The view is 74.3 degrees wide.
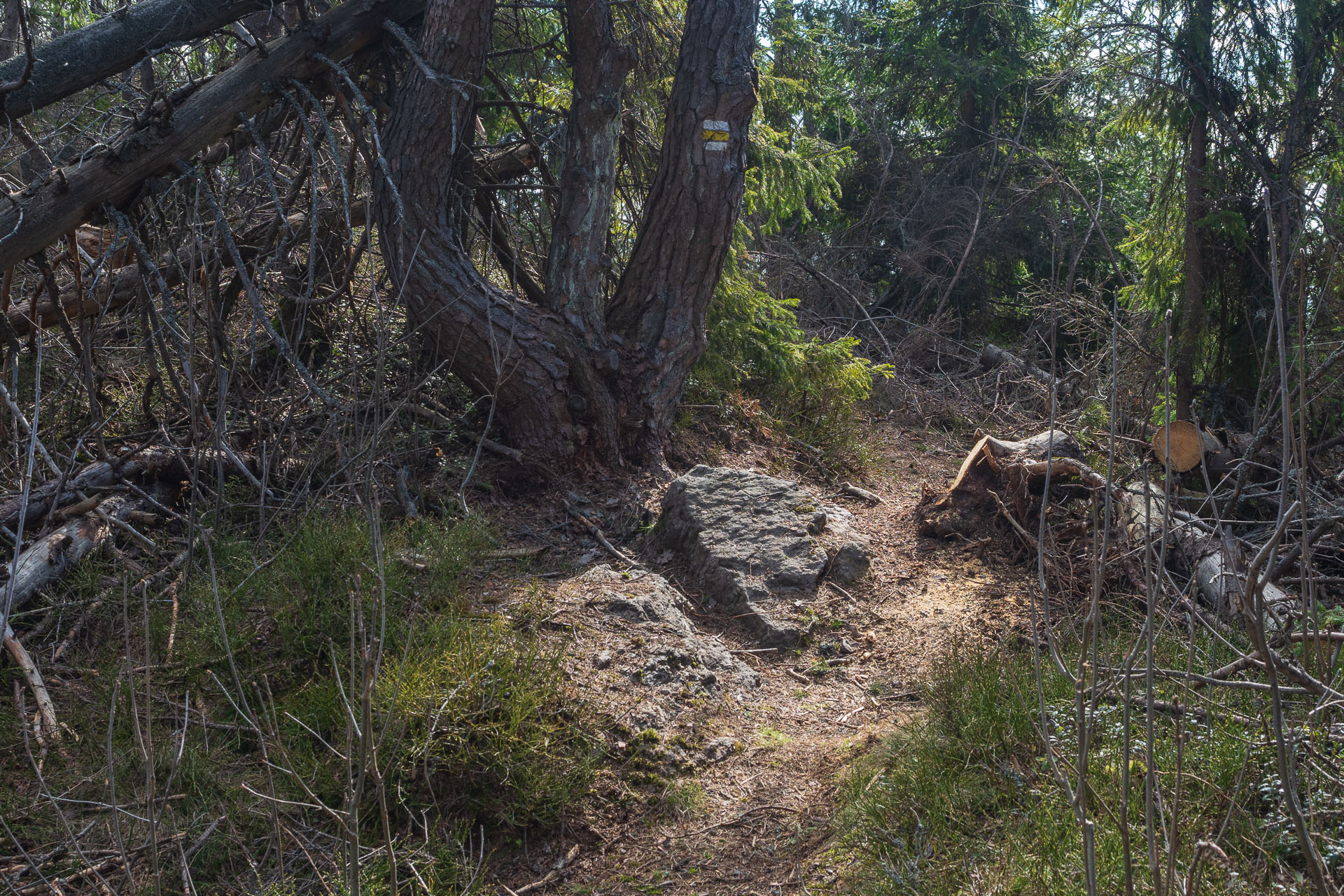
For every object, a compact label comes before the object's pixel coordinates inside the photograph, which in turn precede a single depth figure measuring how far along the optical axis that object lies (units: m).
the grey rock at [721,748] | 3.59
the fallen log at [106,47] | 4.46
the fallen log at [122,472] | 4.23
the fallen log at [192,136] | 4.39
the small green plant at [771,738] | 3.74
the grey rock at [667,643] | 3.88
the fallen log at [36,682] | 3.13
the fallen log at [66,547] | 3.79
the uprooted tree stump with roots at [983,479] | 5.62
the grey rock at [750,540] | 4.71
